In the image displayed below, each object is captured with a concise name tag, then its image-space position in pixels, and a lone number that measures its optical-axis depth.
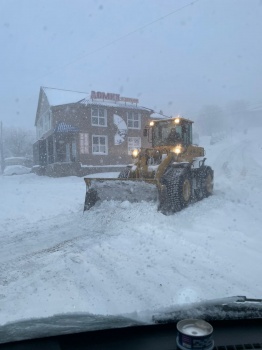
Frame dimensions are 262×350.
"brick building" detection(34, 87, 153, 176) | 26.12
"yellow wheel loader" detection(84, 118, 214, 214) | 9.30
